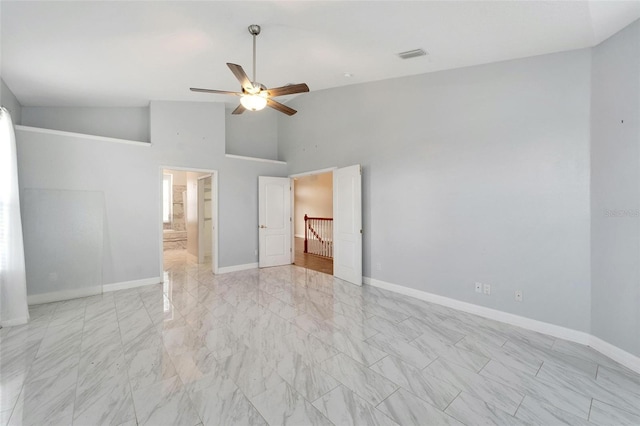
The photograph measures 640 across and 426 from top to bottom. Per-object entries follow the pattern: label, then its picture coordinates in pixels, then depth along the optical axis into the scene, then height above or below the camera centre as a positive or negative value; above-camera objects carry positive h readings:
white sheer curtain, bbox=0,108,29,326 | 2.92 -0.30
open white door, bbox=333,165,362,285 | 4.55 -0.26
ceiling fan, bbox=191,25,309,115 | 2.75 +1.31
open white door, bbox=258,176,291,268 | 5.96 -0.24
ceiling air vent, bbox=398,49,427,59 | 3.07 +1.90
